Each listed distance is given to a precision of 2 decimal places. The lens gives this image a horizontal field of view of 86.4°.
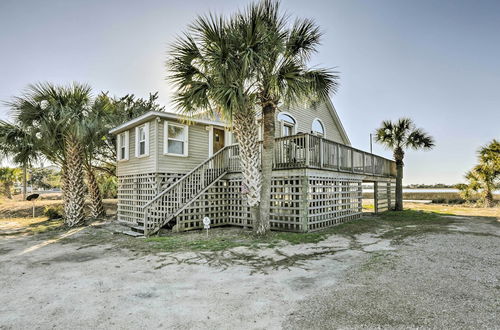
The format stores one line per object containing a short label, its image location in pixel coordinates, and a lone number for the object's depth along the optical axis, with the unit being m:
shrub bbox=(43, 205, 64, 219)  14.88
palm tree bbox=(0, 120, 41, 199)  11.70
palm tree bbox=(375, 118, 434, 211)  16.78
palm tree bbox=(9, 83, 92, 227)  10.89
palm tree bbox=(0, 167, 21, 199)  24.27
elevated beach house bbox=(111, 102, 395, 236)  9.44
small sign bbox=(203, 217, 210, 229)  8.47
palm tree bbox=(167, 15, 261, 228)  7.38
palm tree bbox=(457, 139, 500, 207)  18.64
